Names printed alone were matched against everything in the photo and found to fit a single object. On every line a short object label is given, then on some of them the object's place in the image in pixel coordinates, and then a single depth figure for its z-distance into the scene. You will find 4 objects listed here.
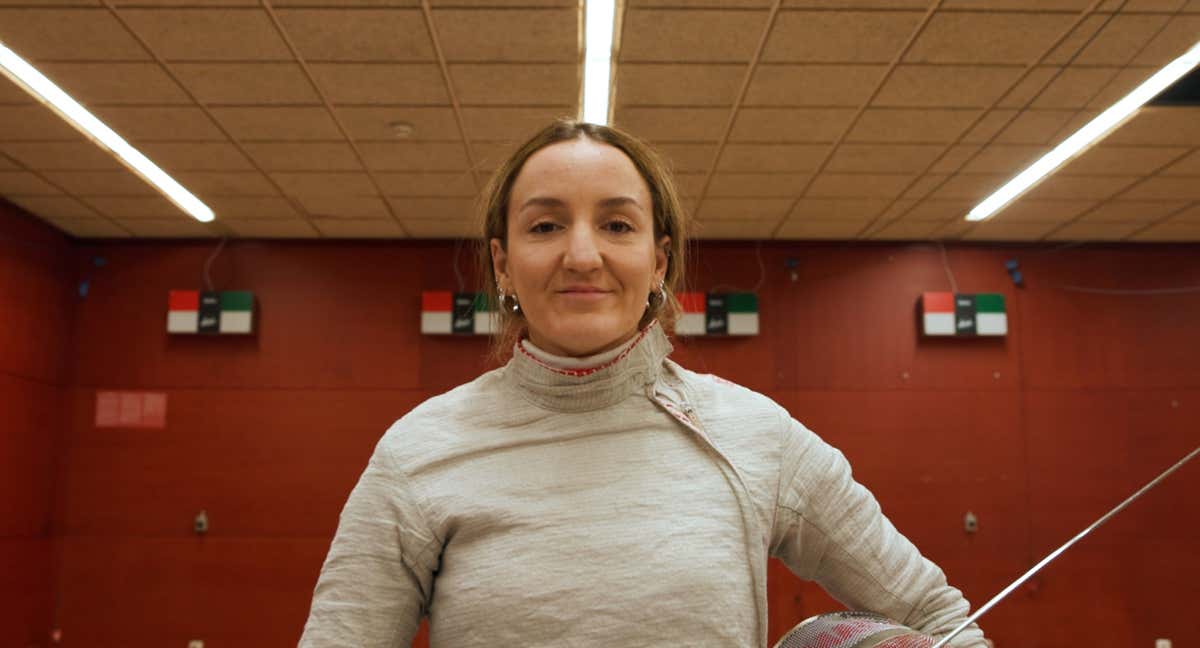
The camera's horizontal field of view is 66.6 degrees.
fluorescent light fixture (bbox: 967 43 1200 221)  3.78
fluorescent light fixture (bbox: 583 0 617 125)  3.29
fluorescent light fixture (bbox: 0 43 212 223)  3.70
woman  0.75
